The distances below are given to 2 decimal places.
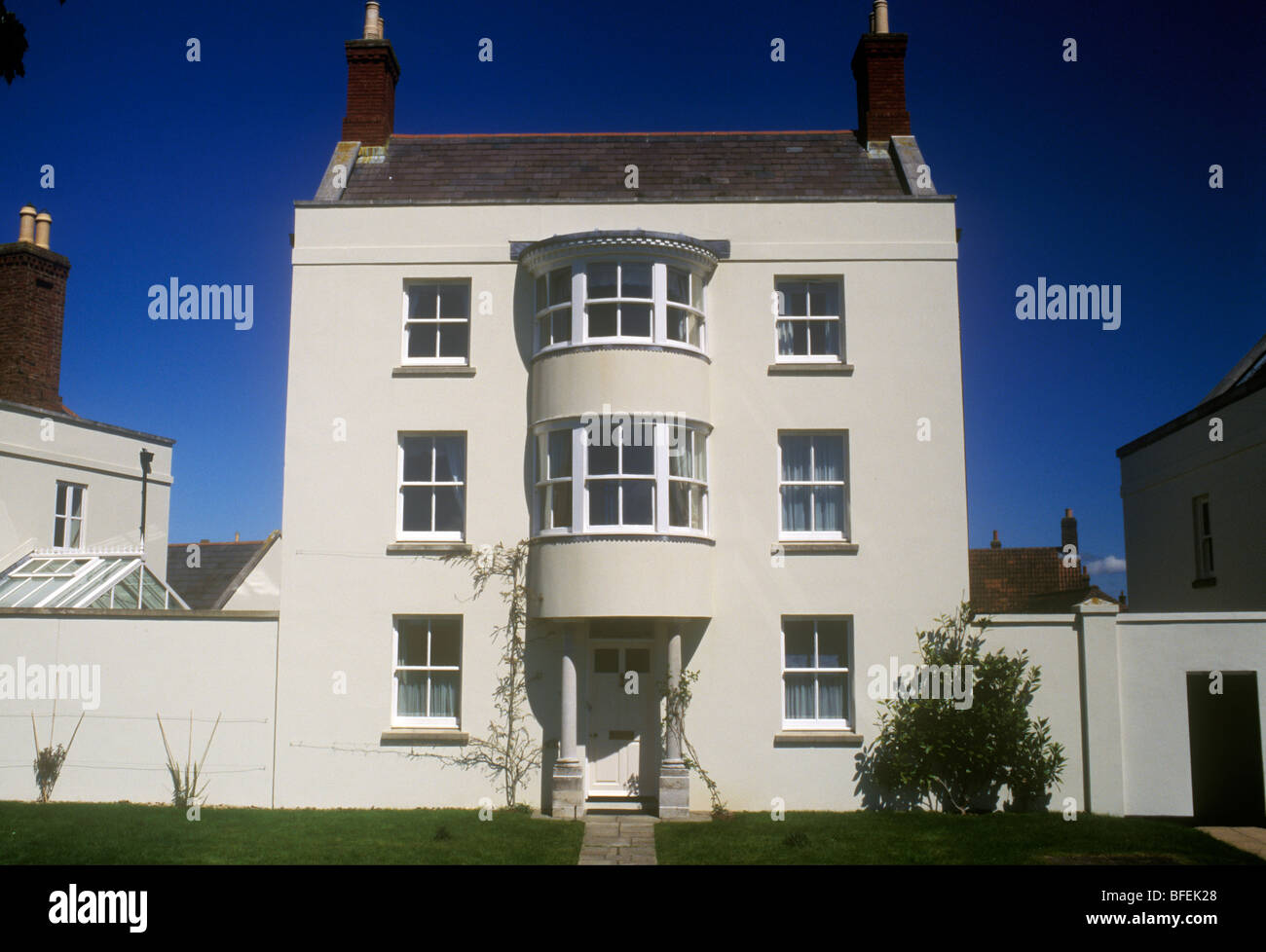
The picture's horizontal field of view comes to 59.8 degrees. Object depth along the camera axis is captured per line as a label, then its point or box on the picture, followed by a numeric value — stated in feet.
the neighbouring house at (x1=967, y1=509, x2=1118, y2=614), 127.65
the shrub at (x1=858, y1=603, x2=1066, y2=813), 52.08
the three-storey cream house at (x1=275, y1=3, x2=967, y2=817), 54.95
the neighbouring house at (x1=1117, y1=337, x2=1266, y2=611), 60.39
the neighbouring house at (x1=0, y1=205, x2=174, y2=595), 73.26
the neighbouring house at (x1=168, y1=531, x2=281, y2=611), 92.99
